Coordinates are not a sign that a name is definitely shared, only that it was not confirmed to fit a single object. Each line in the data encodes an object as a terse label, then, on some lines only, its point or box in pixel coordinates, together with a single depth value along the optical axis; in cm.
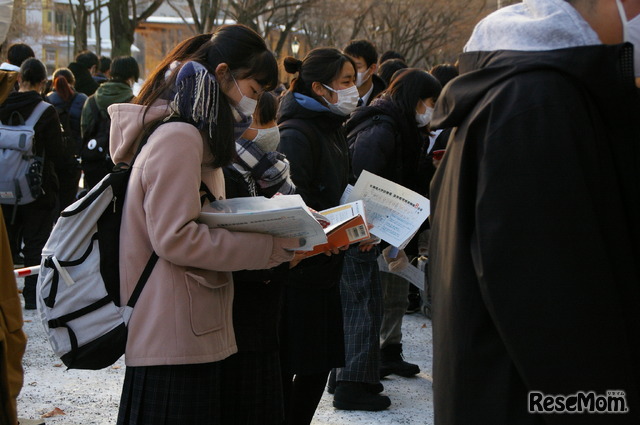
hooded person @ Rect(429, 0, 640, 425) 159
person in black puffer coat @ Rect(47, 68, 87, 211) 809
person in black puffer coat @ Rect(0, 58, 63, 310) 660
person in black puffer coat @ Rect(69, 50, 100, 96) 1065
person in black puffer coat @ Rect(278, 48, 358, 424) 376
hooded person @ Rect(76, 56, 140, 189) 787
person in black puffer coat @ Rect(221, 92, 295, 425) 293
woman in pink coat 252
